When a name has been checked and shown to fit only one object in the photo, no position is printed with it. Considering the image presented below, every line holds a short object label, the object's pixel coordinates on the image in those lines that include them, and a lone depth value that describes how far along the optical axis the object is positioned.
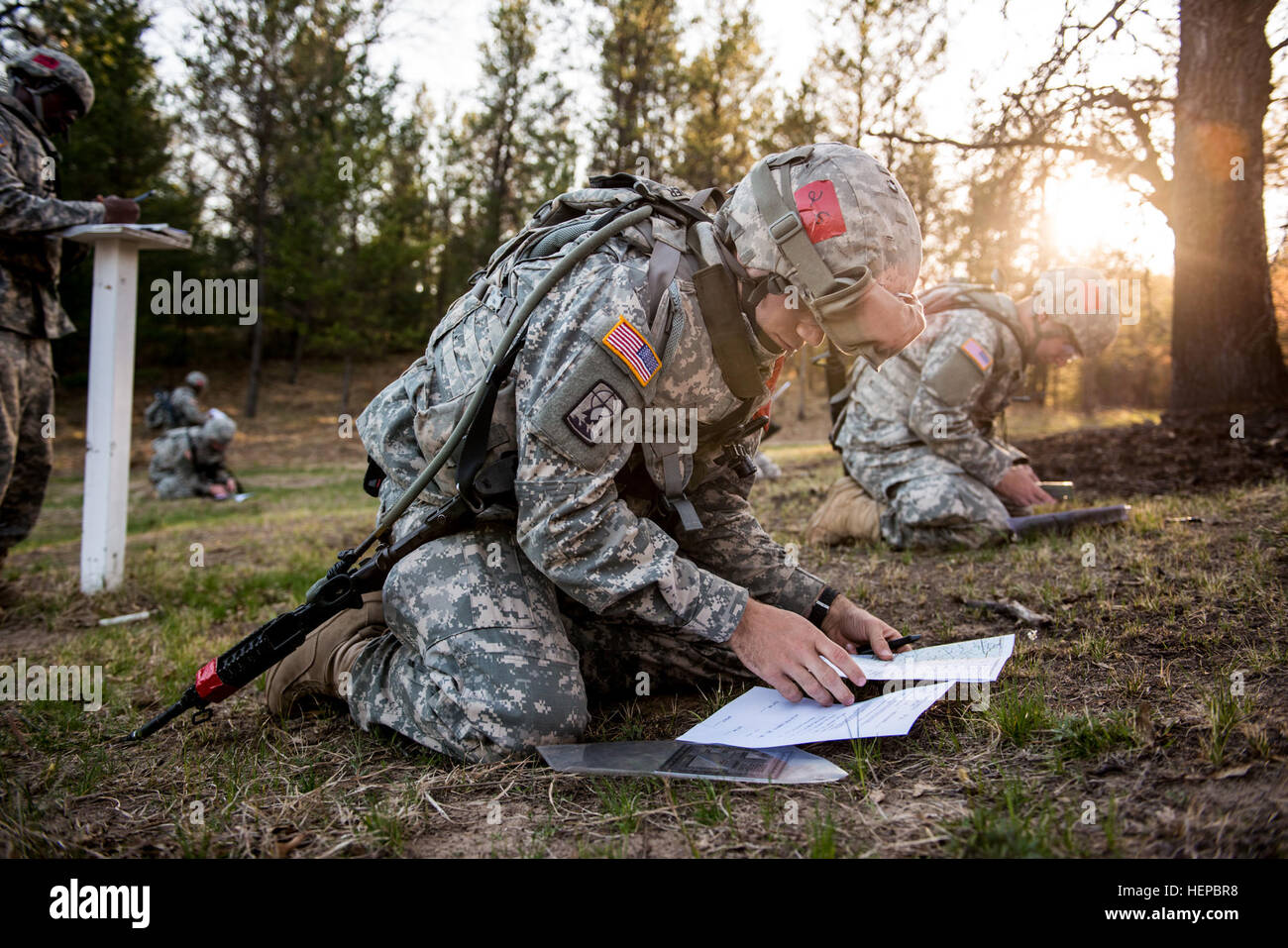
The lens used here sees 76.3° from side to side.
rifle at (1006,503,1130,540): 4.24
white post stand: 4.19
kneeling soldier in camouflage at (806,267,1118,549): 4.65
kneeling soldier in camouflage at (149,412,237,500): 11.42
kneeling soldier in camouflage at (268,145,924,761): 2.08
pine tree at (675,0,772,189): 19.28
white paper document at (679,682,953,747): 1.88
